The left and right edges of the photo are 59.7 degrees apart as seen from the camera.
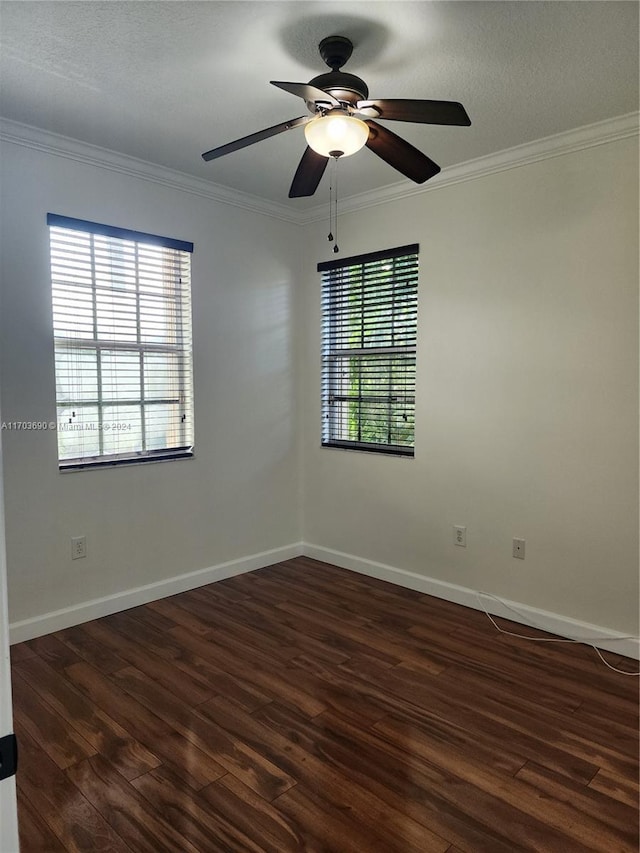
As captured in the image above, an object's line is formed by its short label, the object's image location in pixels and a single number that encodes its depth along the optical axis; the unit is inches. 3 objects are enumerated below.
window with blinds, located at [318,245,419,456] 143.3
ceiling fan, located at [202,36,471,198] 72.7
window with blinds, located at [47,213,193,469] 118.2
